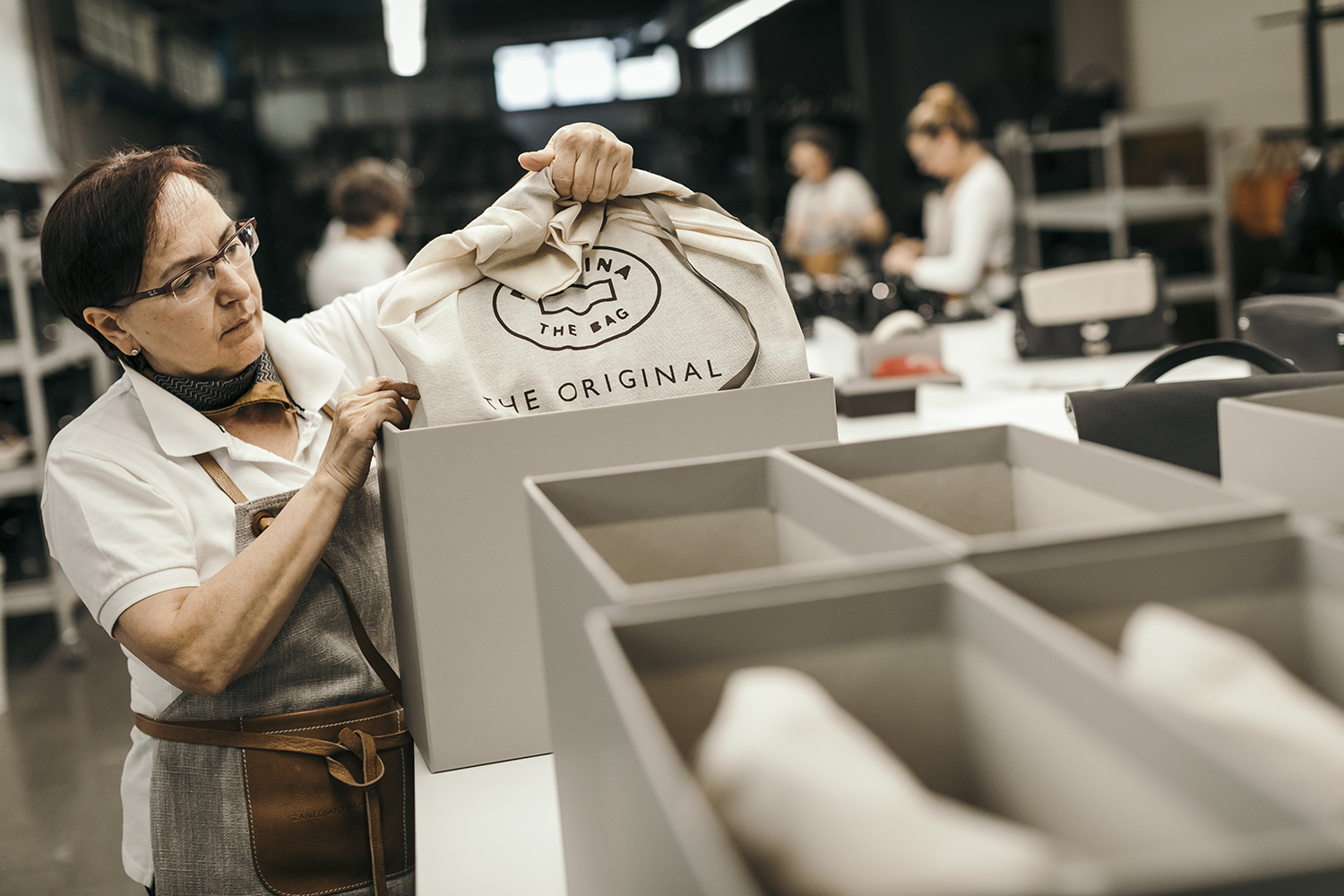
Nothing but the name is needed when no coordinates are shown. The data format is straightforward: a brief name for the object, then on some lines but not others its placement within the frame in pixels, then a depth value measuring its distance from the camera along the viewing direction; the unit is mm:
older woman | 1095
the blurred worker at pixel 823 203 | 5996
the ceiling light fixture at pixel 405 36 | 6770
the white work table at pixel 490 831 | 869
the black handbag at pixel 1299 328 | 1749
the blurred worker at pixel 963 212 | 4340
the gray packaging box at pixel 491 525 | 906
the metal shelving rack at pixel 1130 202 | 5367
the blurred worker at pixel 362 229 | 4285
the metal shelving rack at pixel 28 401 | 3672
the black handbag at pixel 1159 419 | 1123
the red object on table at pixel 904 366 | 2664
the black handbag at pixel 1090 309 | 2996
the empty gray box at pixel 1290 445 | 640
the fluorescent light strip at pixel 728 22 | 7362
